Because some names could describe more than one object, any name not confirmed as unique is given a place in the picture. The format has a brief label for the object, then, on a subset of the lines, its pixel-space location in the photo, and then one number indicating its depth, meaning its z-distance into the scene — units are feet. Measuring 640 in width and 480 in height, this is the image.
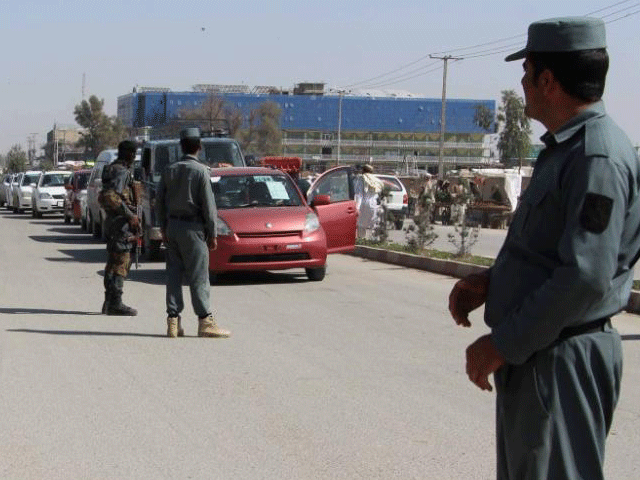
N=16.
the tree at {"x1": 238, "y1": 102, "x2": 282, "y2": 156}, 341.21
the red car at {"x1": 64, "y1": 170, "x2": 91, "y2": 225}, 114.62
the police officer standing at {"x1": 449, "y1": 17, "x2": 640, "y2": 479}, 9.64
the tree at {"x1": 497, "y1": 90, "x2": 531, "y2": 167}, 325.42
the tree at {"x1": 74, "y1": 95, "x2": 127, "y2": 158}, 387.34
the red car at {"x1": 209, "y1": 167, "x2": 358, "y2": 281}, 51.21
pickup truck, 70.02
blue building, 420.77
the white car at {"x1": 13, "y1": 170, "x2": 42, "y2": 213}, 156.56
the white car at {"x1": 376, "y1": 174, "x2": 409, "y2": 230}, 108.99
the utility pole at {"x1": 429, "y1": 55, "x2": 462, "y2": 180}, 226.17
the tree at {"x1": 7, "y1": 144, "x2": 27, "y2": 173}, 476.13
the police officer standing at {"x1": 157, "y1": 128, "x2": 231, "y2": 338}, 34.47
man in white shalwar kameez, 76.84
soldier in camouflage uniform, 40.34
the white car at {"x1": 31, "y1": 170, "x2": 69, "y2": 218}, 140.26
